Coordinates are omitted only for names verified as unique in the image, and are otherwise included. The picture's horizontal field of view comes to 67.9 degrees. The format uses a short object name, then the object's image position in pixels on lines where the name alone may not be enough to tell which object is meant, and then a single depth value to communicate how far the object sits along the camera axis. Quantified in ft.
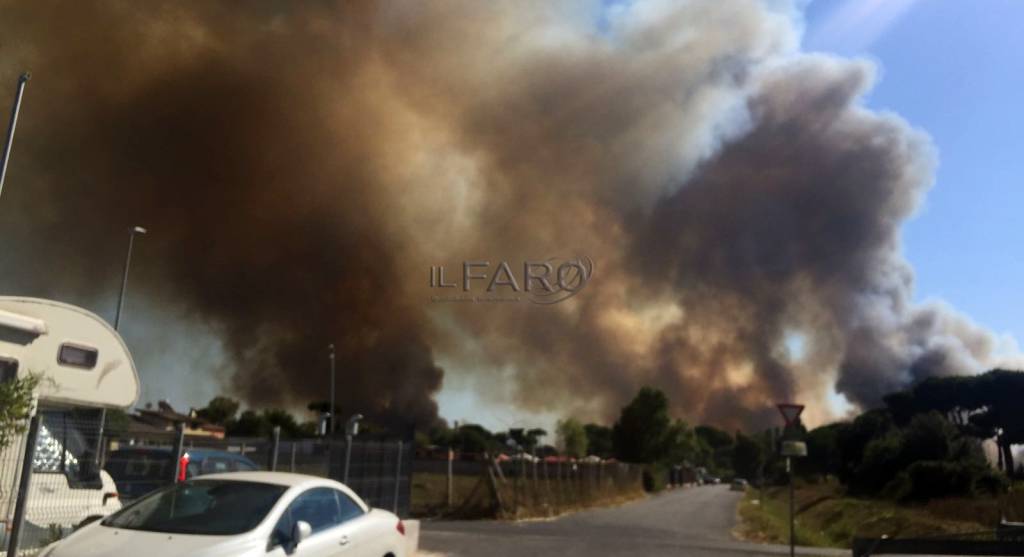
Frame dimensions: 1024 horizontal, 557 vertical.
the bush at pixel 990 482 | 99.97
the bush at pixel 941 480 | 103.04
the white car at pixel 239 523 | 16.42
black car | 25.95
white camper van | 21.09
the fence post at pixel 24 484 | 20.42
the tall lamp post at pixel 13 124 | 53.67
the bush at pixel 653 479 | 163.22
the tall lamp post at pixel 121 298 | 89.15
